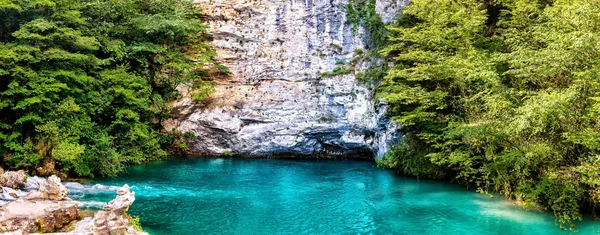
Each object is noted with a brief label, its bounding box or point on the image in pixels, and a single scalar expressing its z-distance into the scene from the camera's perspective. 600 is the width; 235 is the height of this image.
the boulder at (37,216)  10.70
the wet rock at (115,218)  10.29
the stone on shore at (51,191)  13.13
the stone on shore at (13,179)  15.05
